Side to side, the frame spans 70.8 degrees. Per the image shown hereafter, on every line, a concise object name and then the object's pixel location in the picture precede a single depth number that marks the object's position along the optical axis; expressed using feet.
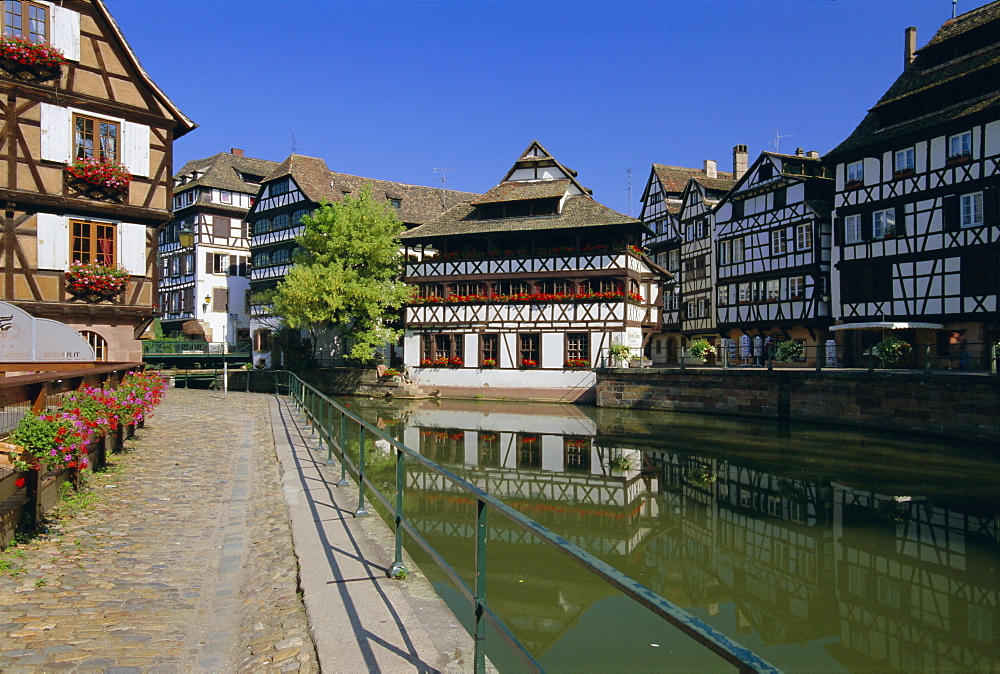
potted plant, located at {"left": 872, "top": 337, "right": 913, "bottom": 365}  76.48
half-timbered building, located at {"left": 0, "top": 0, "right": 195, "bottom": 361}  62.90
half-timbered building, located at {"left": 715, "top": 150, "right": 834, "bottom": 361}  113.09
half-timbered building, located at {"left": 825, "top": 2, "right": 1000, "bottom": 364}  86.74
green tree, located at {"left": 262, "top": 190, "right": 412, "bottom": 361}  115.75
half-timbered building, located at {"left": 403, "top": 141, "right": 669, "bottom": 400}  112.37
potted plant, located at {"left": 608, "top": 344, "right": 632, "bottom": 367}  107.65
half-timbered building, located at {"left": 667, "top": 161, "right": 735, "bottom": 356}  144.15
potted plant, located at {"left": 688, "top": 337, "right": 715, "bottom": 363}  101.44
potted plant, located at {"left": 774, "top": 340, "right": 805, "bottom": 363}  88.74
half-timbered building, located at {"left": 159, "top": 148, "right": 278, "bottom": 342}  160.25
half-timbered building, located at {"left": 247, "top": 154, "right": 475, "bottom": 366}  144.56
